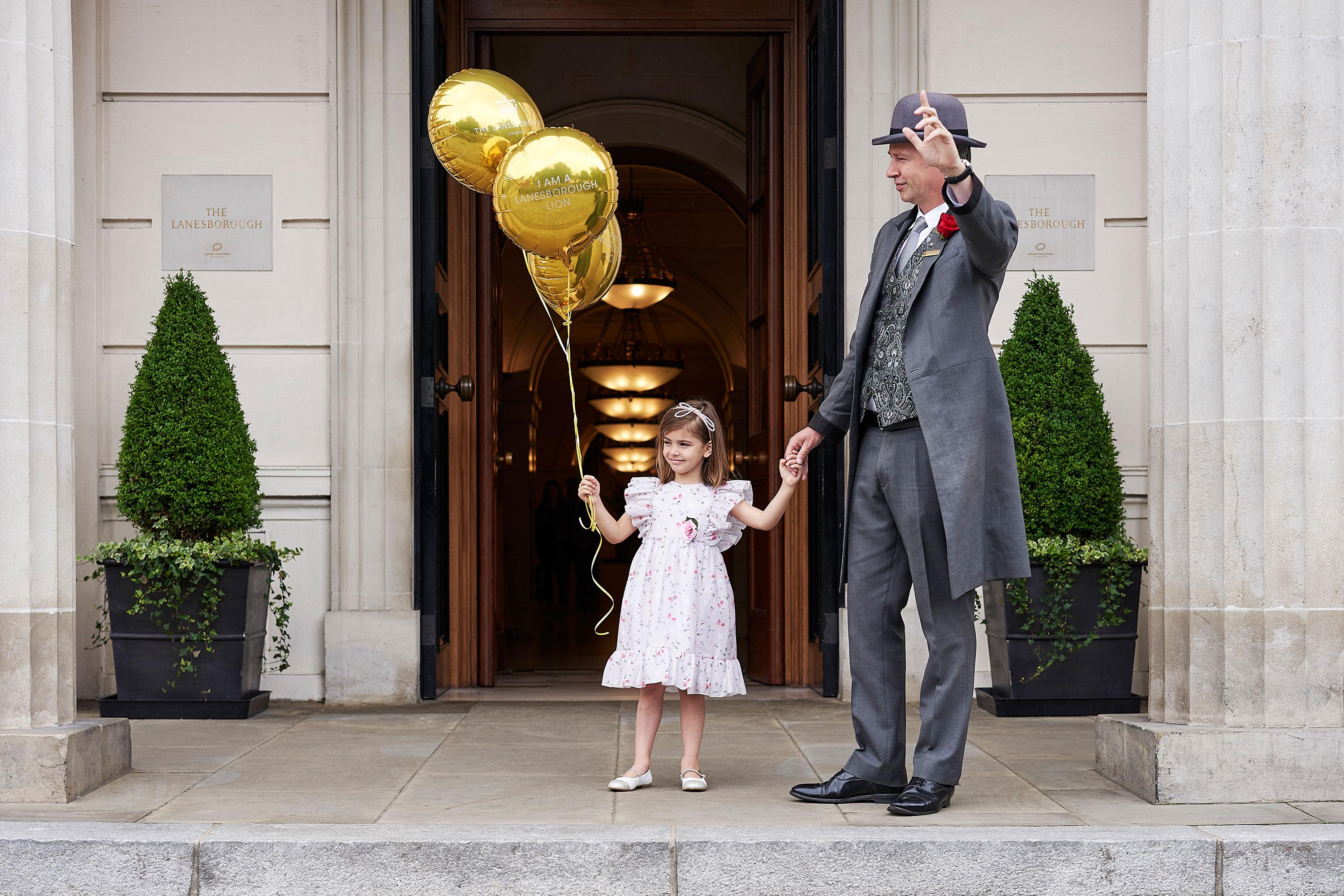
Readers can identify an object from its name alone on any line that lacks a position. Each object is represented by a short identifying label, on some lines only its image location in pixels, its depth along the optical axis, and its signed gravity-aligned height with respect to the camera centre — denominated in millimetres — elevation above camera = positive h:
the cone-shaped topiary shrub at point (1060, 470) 5801 -117
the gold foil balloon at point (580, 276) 5098 +651
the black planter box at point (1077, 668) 5848 -981
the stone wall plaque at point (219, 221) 6590 +1096
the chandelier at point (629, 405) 18812 +554
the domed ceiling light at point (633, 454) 21359 -162
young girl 4203 -433
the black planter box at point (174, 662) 5816 -947
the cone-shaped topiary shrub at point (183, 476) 5758 -141
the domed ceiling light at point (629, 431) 19781 +188
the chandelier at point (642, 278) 12719 +1580
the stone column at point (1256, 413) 3945 +92
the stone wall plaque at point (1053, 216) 6605 +1117
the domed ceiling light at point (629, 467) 21641 -371
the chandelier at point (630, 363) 17000 +1028
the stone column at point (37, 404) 4168 +127
